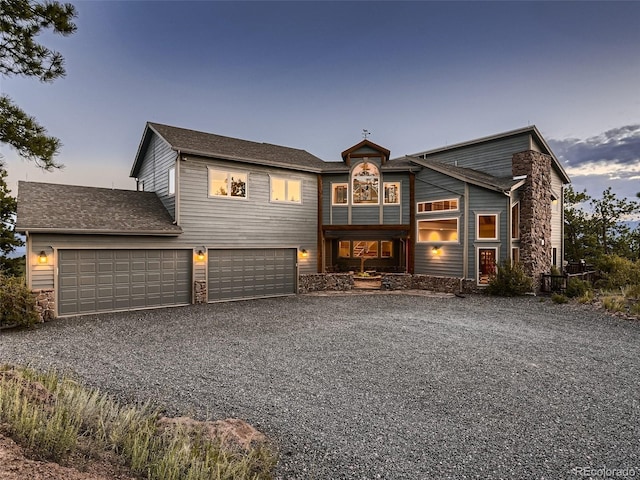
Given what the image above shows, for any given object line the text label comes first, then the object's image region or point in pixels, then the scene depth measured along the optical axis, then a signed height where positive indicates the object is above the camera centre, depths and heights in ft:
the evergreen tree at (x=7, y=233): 53.57 +1.78
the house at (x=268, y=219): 34.35 +3.45
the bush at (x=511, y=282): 43.39 -5.40
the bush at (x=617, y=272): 43.16 -4.30
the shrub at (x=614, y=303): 33.35 -6.63
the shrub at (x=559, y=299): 38.68 -6.94
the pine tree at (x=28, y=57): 15.02 +9.43
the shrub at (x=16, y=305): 27.30 -5.43
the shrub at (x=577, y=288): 41.74 -6.10
